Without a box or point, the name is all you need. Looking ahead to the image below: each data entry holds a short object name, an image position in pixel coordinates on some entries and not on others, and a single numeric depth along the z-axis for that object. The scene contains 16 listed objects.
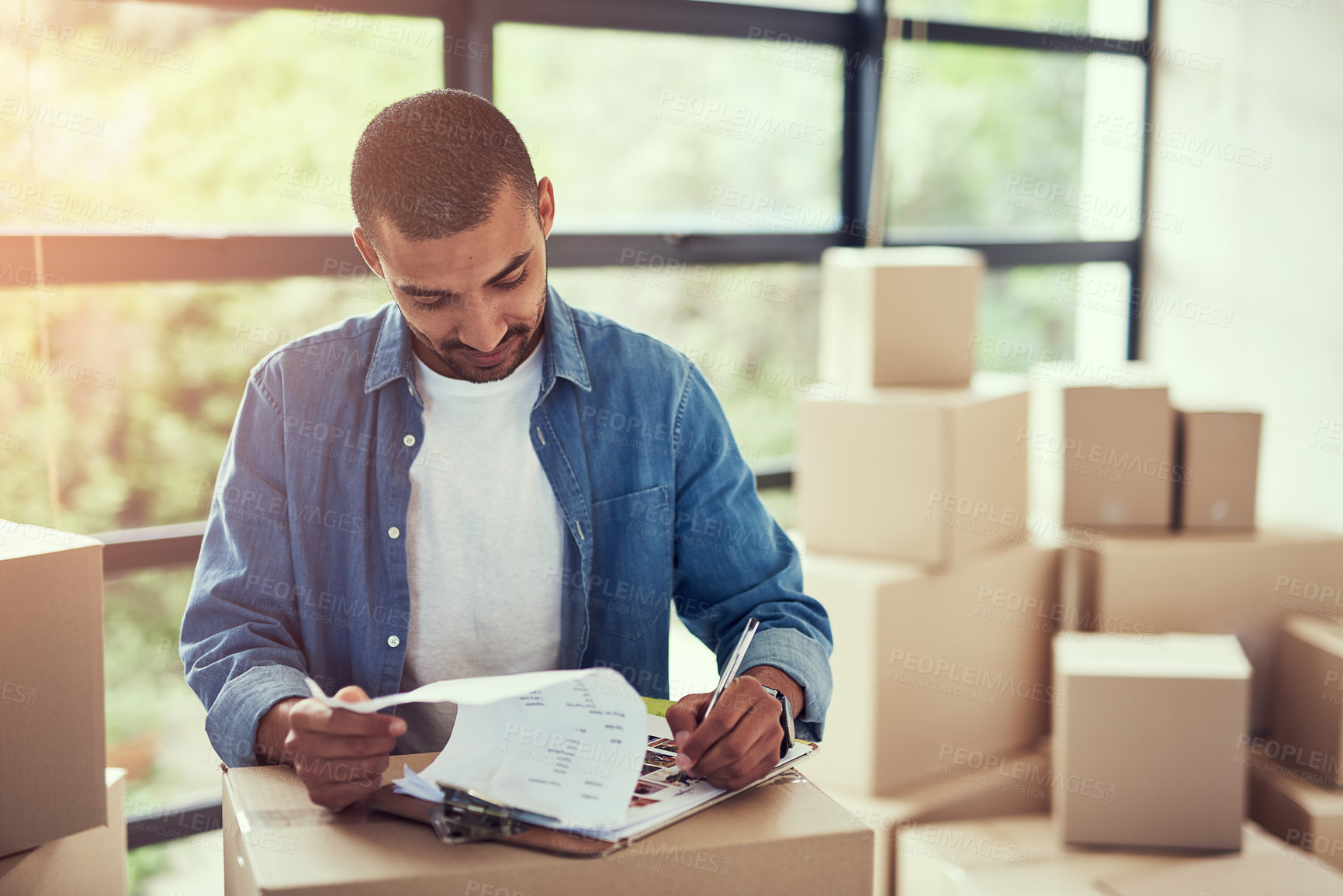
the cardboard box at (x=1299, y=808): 1.99
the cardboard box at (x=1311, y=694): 2.10
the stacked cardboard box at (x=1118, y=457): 2.32
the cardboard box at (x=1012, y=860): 1.84
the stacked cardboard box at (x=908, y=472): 2.07
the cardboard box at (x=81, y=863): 1.06
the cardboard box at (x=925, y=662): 2.07
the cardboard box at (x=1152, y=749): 1.88
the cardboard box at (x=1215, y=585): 2.26
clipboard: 0.73
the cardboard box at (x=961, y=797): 2.07
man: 1.10
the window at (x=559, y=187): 1.81
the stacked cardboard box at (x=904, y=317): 2.15
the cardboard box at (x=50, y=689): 1.04
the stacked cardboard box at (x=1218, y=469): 2.35
